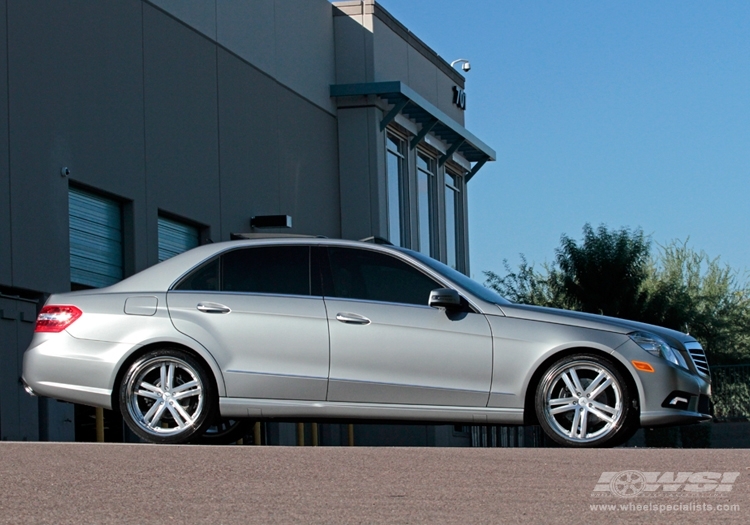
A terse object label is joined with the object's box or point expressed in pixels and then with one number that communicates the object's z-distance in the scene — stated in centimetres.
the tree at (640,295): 3872
